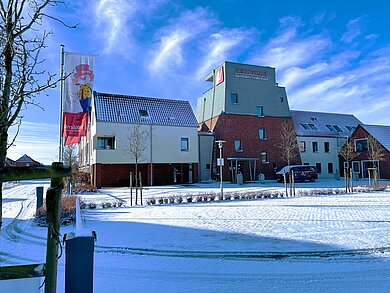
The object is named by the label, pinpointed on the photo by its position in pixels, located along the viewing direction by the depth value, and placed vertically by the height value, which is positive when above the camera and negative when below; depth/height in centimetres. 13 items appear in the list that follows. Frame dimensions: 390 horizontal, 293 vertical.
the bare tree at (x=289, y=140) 3669 +355
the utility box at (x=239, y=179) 3141 -74
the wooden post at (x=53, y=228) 252 -42
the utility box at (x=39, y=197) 1206 -79
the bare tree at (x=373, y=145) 3355 +250
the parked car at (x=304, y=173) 3238 -29
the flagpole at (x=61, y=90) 1543 +452
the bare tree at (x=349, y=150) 2166 +186
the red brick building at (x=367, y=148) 3603 +238
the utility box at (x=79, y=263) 258 -71
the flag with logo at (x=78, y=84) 1686 +495
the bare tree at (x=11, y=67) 292 +103
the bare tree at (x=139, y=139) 2875 +314
